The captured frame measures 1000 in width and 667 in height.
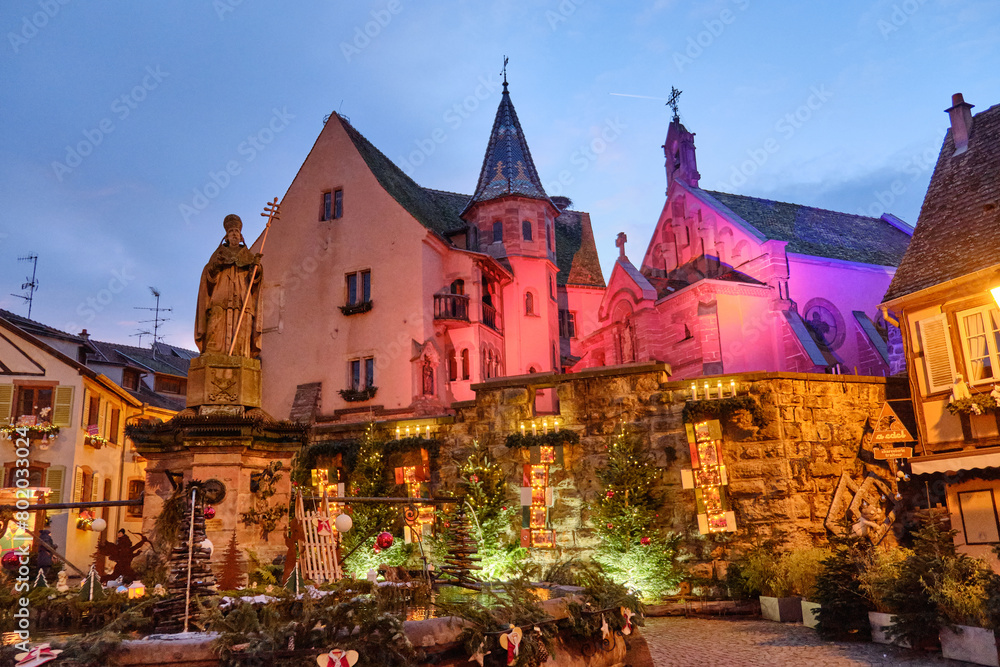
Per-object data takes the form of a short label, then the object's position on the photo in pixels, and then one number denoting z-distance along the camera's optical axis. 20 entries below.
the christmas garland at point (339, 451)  20.36
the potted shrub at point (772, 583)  14.43
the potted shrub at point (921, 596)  10.45
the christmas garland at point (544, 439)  18.75
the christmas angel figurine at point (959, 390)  16.64
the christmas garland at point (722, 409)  17.23
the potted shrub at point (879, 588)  11.40
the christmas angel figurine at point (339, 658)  6.03
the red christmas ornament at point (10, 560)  9.56
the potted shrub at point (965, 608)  9.77
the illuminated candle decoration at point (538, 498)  18.25
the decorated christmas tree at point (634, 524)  16.84
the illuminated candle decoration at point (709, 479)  16.80
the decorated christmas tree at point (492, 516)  18.19
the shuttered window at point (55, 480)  27.20
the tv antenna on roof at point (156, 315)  46.41
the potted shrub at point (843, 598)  12.10
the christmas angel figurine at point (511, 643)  7.09
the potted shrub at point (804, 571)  14.04
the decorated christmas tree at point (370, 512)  19.44
